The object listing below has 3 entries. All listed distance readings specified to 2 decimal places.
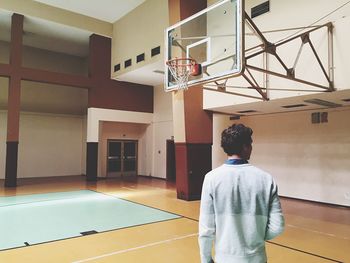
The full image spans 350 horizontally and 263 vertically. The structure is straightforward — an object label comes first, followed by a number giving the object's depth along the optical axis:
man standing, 1.63
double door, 13.69
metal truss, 5.33
